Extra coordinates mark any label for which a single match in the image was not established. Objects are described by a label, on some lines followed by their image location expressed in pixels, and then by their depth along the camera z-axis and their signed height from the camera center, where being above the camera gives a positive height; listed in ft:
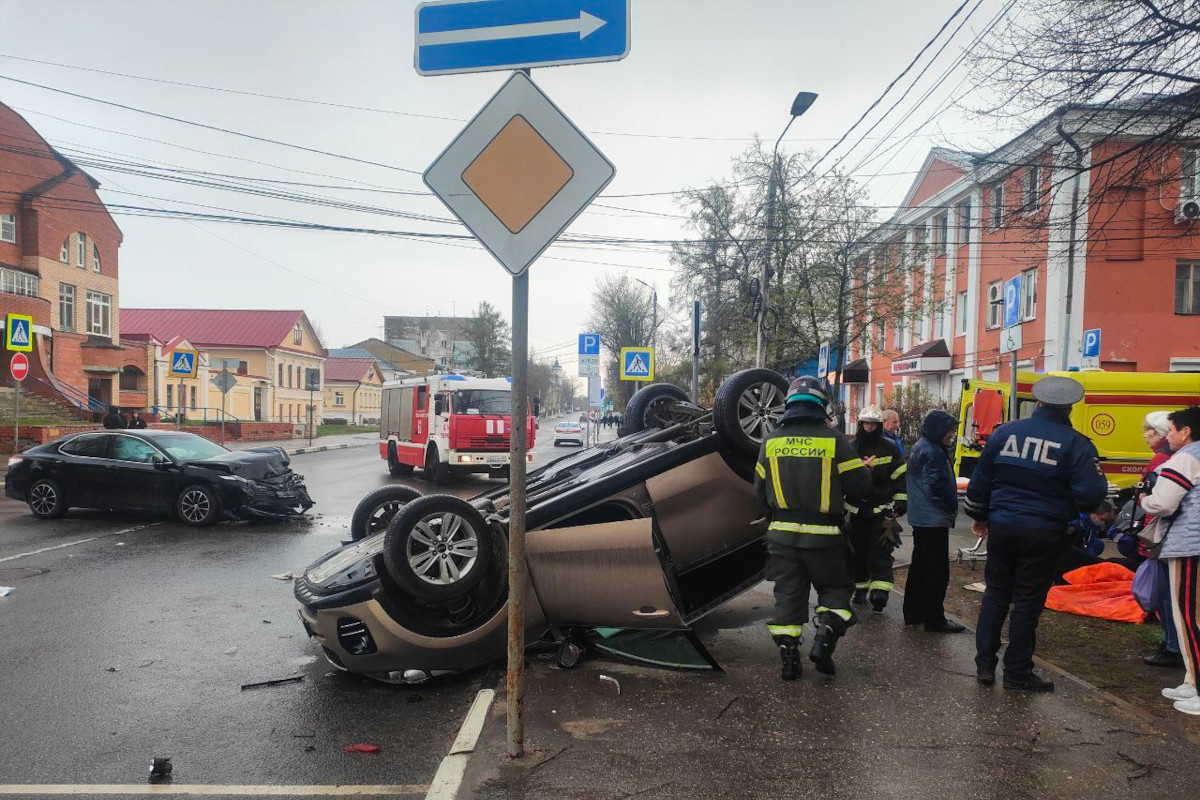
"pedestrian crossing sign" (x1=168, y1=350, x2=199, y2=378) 74.79 +0.28
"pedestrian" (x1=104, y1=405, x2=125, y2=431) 57.62 -4.29
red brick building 102.89 +13.29
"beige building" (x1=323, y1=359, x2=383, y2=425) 235.81 -6.79
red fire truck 56.85 -4.17
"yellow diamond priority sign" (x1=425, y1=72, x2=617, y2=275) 10.64 +2.75
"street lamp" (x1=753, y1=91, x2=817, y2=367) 56.65 +11.01
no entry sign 56.29 -0.38
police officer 14.11 -2.38
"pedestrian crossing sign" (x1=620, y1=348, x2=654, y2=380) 59.62 +0.84
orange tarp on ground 19.64 -5.74
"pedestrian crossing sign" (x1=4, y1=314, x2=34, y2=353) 56.90 +2.08
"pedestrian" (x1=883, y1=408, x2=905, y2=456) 21.45 -1.25
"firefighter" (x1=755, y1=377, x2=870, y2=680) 14.64 -2.99
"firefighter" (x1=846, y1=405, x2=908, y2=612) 19.13 -3.54
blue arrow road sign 10.74 +4.81
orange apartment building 26.07 +7.59
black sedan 34.55 -5.28
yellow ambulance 39.22 -1.25
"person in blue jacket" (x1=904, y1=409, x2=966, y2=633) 18.17 -3.47
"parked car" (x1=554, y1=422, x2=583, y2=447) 117.70 -9.54
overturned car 13.98 -3.72
